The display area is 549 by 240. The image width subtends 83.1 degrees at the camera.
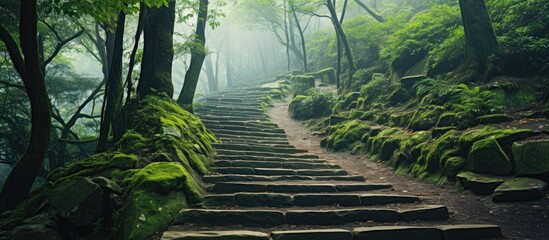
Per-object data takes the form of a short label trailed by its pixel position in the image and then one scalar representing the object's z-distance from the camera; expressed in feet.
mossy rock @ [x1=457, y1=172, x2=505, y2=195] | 16.44
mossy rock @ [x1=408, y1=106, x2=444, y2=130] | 25.95
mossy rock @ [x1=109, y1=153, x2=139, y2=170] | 16.83
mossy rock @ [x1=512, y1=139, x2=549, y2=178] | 15.42
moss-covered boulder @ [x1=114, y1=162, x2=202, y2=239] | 12.21
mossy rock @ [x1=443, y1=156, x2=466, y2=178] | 19.17
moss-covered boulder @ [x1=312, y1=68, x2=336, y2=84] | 71.93
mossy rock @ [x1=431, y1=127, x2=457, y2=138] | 23.08
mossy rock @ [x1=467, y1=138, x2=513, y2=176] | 17.03
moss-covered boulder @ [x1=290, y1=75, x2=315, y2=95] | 67.28
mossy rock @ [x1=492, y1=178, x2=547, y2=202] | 14.66
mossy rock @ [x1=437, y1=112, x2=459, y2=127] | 23.76
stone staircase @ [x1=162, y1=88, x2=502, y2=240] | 12.94
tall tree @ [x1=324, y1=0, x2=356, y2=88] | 51.44
